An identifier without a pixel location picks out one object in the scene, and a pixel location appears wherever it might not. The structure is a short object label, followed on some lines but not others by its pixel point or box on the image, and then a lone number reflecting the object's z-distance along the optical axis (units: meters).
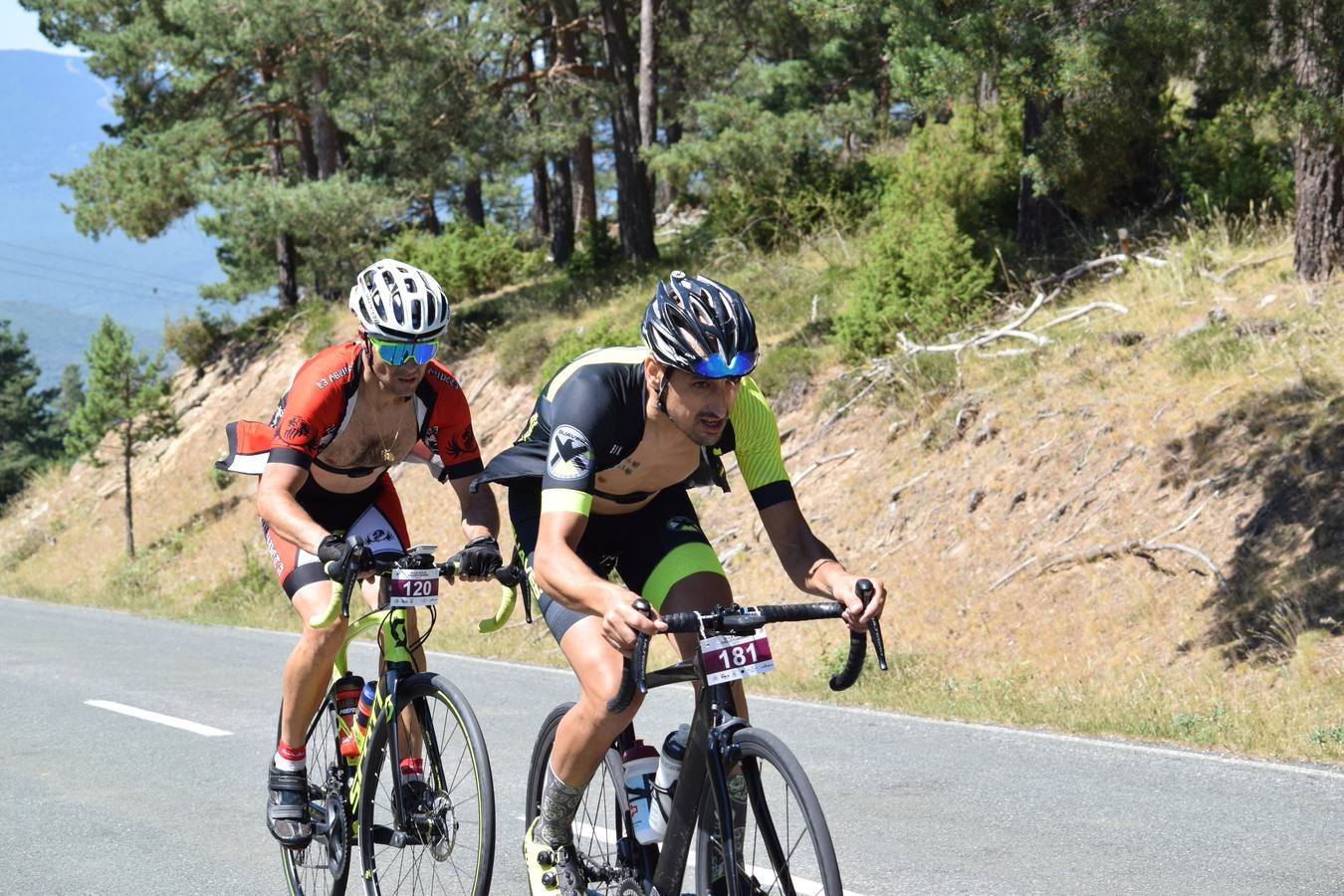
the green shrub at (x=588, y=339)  21.73
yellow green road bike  4.54
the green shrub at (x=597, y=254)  28.27
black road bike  3.34
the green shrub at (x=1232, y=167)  16.08
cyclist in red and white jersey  4.76
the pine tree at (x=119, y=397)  31.61
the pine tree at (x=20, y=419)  58.81
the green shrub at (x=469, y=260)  31.61
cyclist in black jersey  3.70
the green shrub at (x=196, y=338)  38.75
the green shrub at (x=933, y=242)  16.80
